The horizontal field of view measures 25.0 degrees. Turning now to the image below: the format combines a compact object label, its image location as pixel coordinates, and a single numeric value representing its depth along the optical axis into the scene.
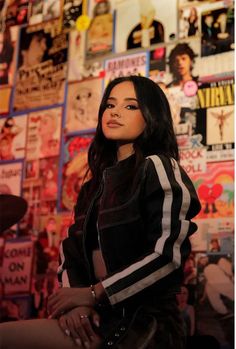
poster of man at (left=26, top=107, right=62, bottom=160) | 2.59
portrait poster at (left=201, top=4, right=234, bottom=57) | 2.30
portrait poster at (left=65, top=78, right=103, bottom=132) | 2.53
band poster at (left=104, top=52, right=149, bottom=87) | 2.45
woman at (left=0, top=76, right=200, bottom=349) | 1.29
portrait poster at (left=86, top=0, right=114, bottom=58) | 2.59
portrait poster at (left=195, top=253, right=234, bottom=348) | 2.03
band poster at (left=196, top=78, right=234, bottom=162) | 2.20
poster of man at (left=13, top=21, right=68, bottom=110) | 2.68
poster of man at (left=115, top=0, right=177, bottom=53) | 2.45
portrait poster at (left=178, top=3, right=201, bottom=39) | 2.38
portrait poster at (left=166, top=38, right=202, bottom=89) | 2.33
